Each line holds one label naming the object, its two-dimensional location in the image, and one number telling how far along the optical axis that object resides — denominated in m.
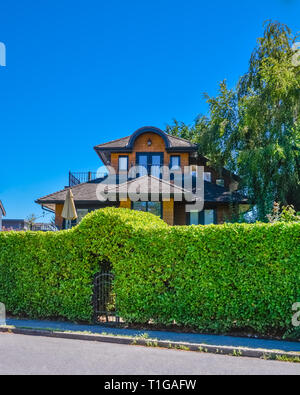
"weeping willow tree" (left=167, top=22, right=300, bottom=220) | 20.58
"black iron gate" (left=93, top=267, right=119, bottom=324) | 10.48
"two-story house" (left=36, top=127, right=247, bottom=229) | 22.22
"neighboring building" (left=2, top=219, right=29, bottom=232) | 64.56
